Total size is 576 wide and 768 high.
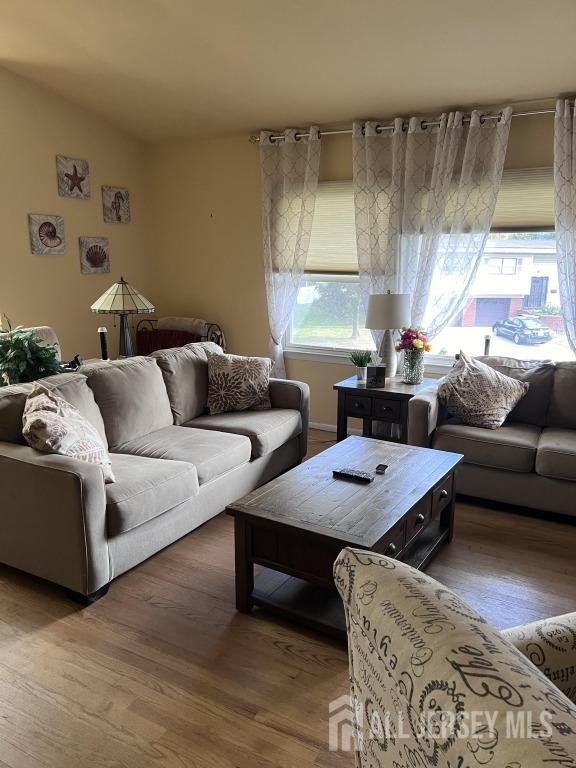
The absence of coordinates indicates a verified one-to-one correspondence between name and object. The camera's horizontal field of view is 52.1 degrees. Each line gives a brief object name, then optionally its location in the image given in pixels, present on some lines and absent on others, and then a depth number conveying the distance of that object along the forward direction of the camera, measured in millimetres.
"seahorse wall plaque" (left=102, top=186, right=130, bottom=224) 5418
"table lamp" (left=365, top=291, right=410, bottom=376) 4146
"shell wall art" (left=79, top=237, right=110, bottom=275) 5270
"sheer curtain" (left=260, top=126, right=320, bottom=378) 4812
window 4176
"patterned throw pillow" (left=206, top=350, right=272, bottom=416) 4031
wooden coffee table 2334
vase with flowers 4203
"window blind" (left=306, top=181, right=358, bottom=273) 4801
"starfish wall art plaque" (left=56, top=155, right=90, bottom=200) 5000
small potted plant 4307
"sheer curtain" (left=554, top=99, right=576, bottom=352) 3805
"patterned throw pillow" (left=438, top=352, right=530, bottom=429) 3738
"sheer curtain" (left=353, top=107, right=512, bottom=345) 4105
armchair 703
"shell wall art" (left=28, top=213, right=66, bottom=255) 4832
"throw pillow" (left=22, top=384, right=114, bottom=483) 2629
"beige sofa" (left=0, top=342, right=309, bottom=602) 2533
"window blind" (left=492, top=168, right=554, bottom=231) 4066
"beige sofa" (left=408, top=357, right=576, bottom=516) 3385
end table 4043
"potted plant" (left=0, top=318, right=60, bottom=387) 3229
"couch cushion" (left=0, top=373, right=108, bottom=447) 2791
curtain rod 3952
